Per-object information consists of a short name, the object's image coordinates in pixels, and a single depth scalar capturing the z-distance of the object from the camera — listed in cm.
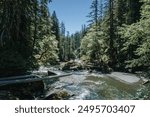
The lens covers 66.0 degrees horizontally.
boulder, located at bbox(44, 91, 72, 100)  680
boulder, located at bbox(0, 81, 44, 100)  642
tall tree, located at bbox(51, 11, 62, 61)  3263
